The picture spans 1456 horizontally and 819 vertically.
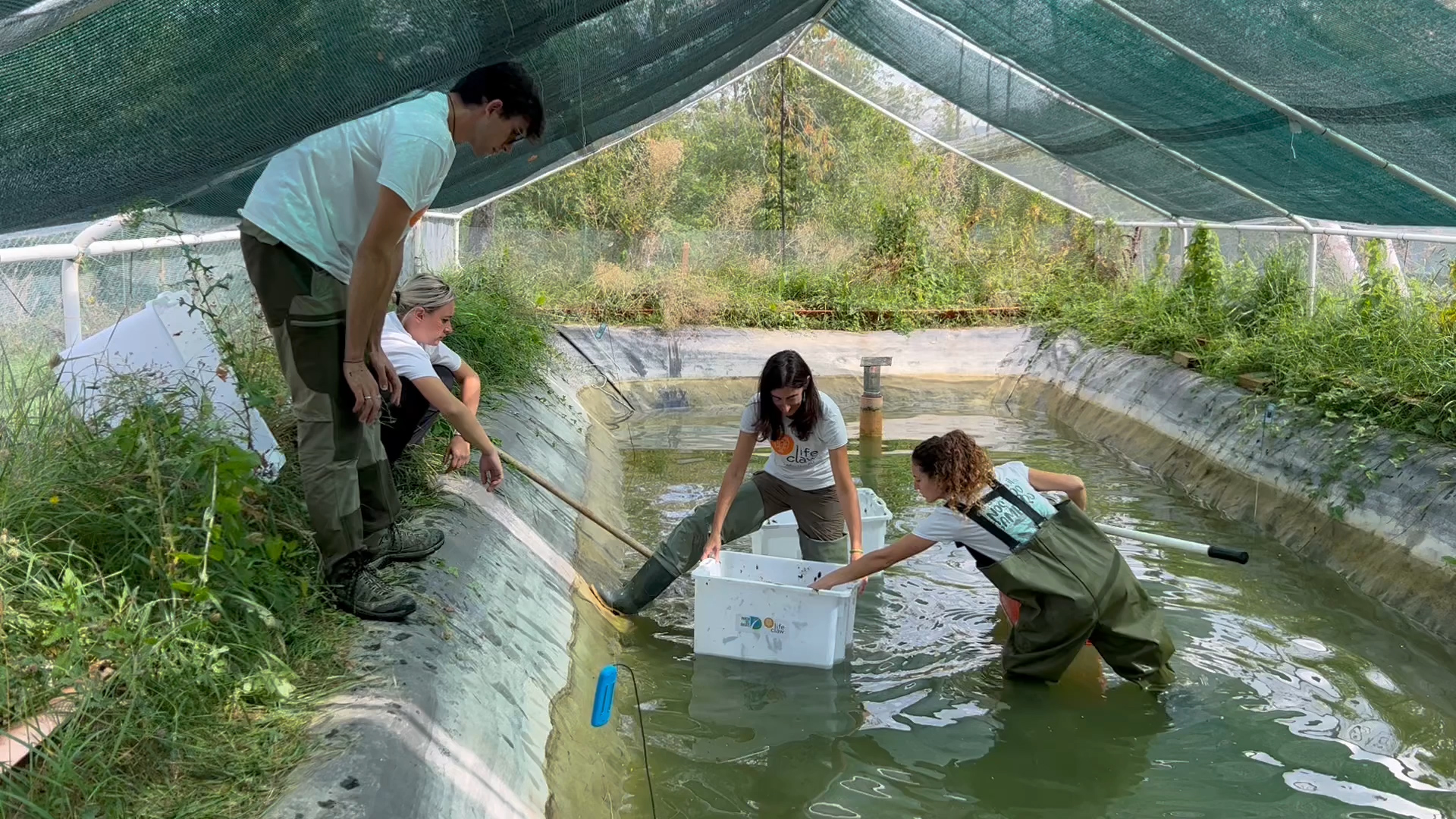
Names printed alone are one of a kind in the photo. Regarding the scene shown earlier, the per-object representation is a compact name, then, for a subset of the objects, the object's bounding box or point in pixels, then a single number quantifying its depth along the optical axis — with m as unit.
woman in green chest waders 4.25
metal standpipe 10.16
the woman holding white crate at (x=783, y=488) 4.86
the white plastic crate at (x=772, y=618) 4.61
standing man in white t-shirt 3.25
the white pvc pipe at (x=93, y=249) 3.73
